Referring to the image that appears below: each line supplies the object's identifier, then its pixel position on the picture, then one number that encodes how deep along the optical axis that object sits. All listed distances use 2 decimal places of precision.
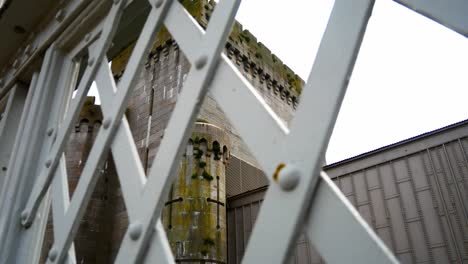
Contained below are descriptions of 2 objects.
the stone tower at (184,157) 4.34
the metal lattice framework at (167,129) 0.44
